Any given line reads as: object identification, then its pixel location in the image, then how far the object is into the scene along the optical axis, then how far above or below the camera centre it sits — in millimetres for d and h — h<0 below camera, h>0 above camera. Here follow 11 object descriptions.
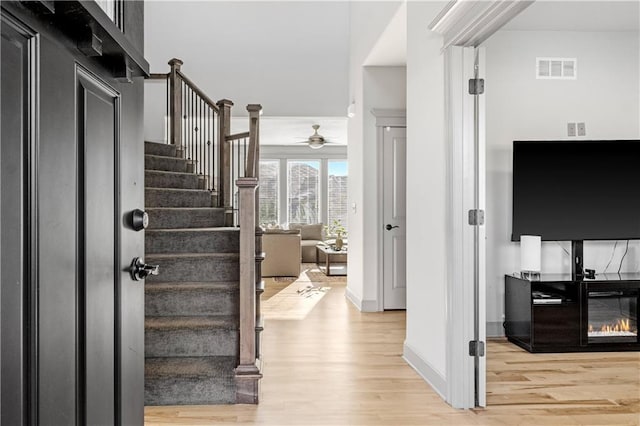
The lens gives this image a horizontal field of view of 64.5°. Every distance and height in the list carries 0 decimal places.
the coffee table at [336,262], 8789 -954
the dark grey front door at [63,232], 875 -52
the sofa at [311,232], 11328 -553
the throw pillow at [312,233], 11375 -575
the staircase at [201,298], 3029 -636
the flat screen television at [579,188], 4262 +159
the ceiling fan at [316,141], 8438 +1109
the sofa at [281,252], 8461 -746
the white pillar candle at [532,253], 4230 -392
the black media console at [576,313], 4113 -881
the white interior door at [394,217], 5848 -120
